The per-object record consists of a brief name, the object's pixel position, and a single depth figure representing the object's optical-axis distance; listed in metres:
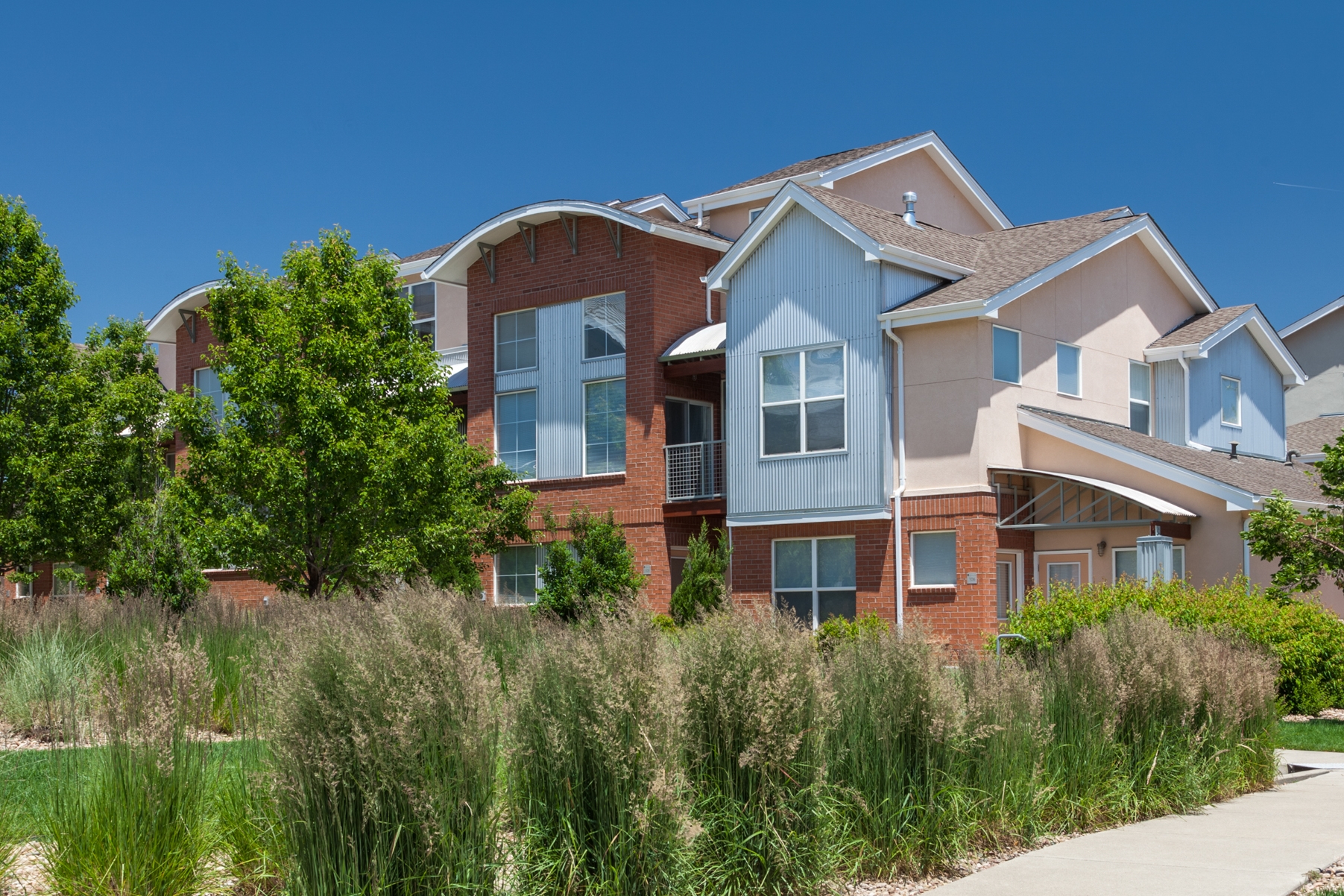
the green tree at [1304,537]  16.80
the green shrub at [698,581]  22.62
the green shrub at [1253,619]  15.83
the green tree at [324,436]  18.80
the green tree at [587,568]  22.83
